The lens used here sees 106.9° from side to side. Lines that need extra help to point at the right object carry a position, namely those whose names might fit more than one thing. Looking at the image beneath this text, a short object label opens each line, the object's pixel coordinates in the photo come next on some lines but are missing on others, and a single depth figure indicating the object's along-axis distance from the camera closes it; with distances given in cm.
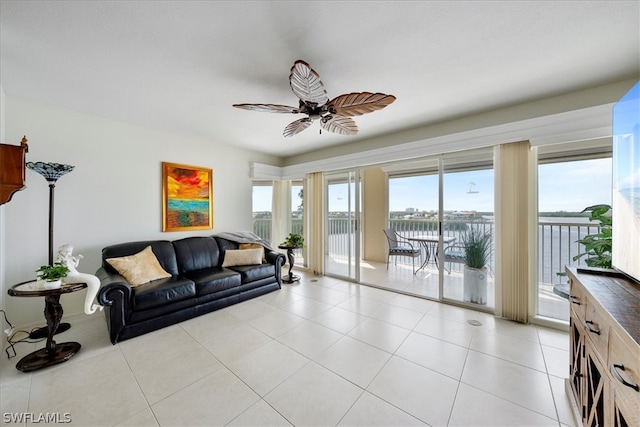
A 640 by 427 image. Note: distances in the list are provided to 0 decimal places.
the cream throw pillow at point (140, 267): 273
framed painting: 373
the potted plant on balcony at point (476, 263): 317
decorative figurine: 221
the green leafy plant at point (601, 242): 208
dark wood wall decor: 181
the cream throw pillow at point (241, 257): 375
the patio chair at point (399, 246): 501
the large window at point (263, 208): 546
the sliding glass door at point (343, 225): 446
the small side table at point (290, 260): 440
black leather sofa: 239
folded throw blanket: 418
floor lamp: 241
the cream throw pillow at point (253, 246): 407
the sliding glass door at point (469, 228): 313
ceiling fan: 173
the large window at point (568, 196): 262
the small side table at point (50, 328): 195
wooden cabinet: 83
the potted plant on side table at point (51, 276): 206
